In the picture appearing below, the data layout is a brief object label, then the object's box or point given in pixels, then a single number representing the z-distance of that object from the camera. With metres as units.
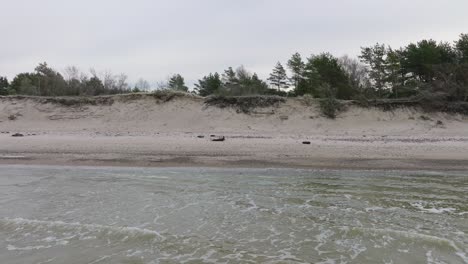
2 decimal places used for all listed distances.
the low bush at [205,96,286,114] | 24.19
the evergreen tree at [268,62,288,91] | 39.62
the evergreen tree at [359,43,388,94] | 33.50
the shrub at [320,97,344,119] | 23.39
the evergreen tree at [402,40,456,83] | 31.97
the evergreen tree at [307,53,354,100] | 30.00
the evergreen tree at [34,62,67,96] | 31.53
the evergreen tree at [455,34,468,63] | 31.92
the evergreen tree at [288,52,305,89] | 37.44
